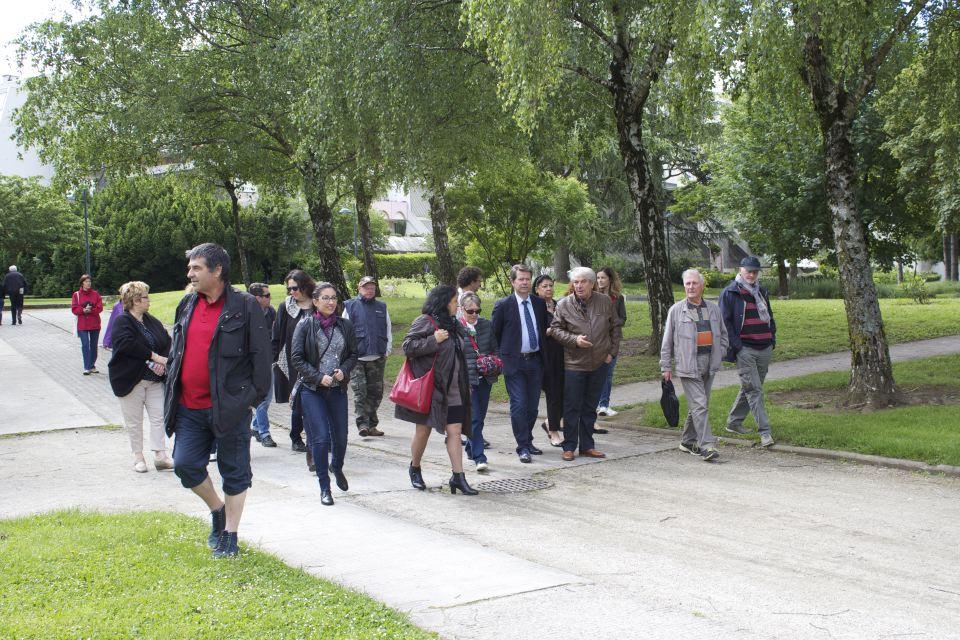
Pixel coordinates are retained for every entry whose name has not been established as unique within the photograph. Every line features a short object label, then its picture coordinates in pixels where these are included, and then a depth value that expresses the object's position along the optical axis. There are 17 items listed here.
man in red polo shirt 5.85
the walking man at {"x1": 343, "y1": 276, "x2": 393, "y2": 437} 11.30
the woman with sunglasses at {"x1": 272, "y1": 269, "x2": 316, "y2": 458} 10.04
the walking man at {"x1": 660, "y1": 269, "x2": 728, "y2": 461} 9.70
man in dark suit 9.81
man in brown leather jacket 9.71
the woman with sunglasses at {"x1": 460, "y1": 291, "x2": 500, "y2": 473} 9.34
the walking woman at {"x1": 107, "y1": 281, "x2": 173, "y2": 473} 9.16
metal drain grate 8.50
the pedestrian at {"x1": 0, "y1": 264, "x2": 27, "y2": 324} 30.55
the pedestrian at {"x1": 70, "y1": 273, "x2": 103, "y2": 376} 17.83
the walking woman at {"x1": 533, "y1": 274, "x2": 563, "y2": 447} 10.12
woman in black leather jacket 7.91
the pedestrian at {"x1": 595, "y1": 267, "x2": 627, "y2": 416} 12.08
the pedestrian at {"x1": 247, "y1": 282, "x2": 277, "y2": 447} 10.88
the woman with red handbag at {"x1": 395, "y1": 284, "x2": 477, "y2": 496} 8.16
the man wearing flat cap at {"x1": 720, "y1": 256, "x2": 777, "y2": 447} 10.20
